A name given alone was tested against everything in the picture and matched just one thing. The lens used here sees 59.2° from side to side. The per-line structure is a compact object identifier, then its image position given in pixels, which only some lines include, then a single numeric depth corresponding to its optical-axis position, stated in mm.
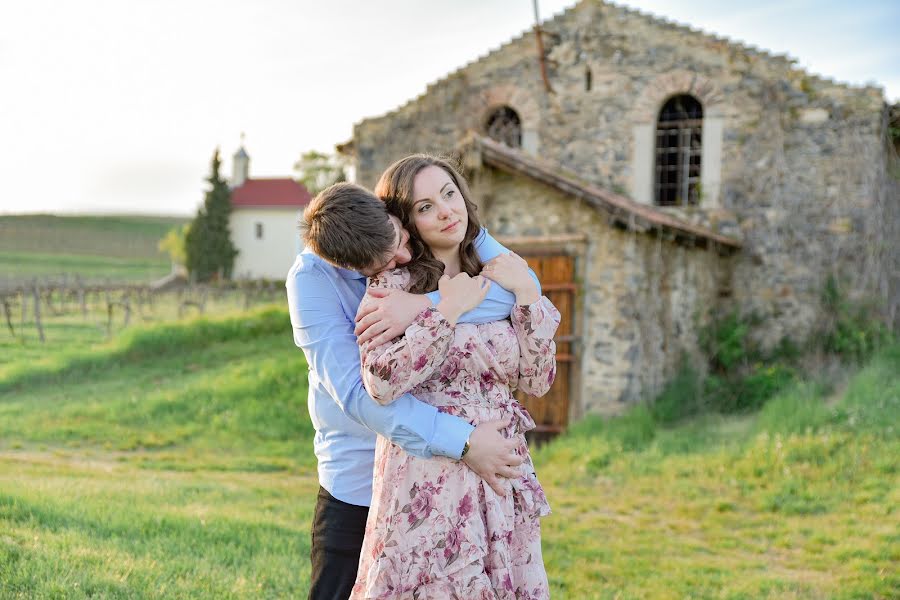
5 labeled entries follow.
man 2039
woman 2029
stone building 9031
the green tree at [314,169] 36000
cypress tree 31938
